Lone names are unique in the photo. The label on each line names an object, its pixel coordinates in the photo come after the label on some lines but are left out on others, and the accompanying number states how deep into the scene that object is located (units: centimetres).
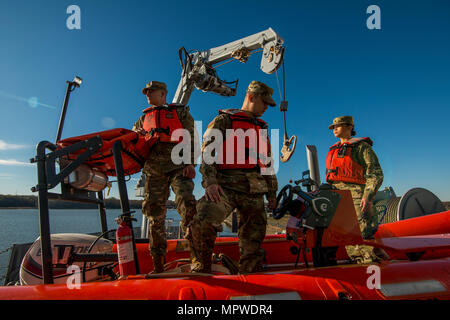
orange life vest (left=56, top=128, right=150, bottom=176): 207
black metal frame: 186
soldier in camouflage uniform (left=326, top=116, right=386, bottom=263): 319
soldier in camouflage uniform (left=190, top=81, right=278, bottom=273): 198
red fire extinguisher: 181
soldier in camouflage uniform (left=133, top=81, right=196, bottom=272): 254
